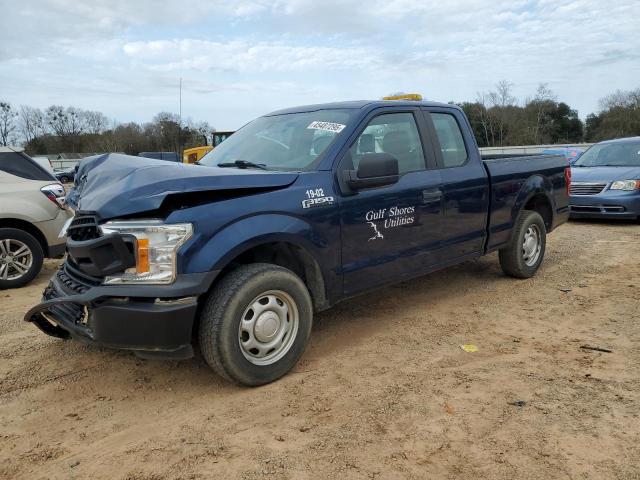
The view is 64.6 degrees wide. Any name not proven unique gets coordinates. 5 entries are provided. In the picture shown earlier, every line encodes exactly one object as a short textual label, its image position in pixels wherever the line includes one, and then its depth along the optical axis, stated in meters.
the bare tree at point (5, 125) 62.26
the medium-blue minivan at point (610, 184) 9.41
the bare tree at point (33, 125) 65.25
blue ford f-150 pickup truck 2.93
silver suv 5.98
